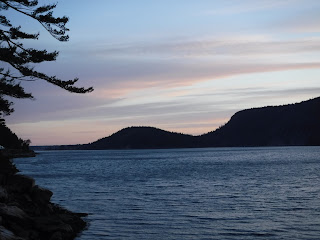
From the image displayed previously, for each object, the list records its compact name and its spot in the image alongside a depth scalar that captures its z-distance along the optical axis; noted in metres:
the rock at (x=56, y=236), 20.04
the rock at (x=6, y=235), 16.22
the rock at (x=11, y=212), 19.83
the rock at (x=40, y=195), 25.88
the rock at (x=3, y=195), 21.47
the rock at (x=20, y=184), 25.95
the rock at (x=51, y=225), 20.61
